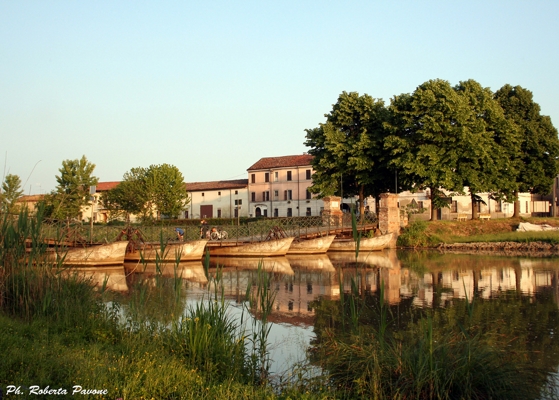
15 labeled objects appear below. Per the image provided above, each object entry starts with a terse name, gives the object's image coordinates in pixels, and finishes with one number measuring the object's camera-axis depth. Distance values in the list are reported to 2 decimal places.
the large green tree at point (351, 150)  37.12
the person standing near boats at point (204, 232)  31.73
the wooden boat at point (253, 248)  28.17
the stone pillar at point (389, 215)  34.81
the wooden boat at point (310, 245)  30.73
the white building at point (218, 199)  70.56
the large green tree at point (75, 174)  56.46
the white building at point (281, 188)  66.00
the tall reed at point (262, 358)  6.93
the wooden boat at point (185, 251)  25.48
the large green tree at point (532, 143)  40.50
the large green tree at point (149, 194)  62.06
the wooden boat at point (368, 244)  32.31
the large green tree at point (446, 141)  34.38
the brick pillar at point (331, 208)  35.95
